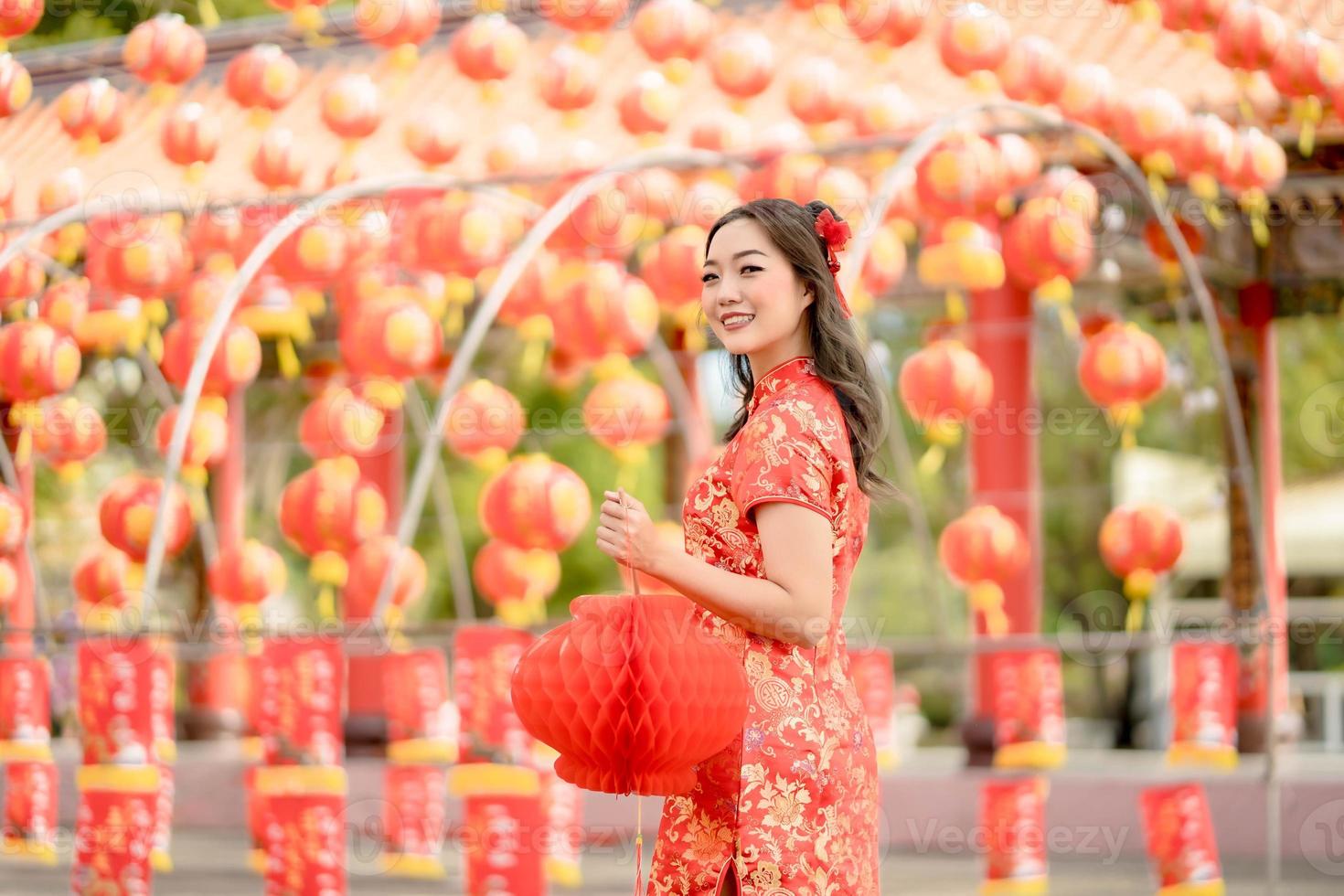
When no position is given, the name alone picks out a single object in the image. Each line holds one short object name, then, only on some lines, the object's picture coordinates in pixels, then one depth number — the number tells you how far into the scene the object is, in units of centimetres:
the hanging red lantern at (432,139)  1195
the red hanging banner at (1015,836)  1159
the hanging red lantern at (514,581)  1196
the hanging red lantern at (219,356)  1095
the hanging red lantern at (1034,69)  1135
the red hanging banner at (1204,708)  1264
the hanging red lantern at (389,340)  1070
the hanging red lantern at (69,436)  1038
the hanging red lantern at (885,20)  1077
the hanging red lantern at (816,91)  1162
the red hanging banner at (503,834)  960
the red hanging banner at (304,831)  966
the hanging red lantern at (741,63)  1152
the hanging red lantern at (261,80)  1109
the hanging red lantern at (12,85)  817
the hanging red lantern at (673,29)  1114
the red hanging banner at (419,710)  1462
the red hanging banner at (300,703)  992
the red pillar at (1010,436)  1652
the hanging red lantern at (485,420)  1091
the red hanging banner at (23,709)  1247
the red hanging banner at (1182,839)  1050
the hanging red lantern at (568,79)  1128
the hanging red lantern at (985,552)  1205
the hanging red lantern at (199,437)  1132
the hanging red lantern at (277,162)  1137
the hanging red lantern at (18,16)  798
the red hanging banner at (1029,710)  1229
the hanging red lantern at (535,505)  1010
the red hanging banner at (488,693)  991
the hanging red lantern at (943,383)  1139
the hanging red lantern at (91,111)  988
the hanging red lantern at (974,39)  1076
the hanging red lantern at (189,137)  1095
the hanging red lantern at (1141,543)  1154
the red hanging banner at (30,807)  1228
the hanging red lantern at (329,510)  1088
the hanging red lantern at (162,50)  1014
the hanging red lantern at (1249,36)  1041
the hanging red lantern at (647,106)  1168
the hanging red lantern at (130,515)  1063
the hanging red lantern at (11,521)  908
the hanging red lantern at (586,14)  1062
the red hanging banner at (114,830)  929
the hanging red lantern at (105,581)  1209
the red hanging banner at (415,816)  1391
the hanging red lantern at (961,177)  1041
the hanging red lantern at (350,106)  1138
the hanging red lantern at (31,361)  934
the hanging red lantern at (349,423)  1127
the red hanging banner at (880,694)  1466
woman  388
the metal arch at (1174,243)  948
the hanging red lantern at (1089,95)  1148
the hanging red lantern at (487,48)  1120
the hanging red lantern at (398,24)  1071
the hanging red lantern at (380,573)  1289
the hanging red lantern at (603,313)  1024
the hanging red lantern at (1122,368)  1120
